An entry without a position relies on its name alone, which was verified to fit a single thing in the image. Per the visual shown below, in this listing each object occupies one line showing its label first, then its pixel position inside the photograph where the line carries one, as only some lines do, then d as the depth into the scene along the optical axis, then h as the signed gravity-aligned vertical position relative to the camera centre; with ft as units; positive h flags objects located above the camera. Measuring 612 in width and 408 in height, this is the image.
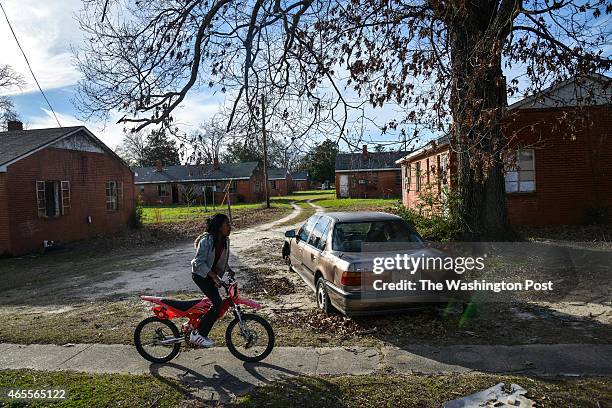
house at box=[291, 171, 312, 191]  265.34 +5.97
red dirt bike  16.61 -5.32
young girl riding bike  16.17 -2.77
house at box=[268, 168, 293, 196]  208.95 +4.09
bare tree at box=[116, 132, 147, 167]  191.24 +17.13
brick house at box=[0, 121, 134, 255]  51.06 +1.50
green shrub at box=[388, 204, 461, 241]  36.84 -3.72
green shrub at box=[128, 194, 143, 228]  75.82 -3.35
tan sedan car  19.07 -3.53
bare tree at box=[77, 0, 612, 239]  21.07 +6.67
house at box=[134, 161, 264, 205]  153.38 +3.85
